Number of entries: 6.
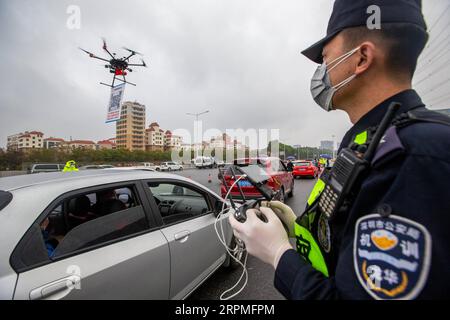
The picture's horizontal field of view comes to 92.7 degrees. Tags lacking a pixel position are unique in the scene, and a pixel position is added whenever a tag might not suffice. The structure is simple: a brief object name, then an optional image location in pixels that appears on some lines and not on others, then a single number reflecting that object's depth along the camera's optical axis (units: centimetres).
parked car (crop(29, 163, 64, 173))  1956
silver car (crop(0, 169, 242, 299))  119
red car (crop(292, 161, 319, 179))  1600
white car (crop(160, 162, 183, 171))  3616
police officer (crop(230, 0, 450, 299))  53
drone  1288
